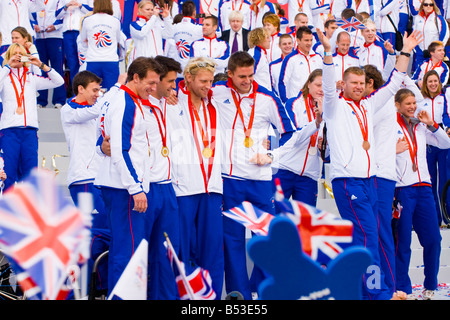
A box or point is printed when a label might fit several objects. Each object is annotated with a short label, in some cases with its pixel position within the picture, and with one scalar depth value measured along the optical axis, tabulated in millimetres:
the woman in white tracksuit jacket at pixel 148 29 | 21467
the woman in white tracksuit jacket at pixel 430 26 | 26469
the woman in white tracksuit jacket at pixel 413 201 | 13687
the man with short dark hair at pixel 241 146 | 11805
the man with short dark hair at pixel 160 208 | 10562
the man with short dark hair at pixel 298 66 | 19641
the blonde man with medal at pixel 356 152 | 12000
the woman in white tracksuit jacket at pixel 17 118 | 15406
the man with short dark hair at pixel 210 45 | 21672
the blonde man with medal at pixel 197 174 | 11133
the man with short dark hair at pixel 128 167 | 10016
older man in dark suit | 22625
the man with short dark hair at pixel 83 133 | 13336
